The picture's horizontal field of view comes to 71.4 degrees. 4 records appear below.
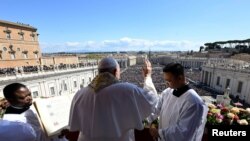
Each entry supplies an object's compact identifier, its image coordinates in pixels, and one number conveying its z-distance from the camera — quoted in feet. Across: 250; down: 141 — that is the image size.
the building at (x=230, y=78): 85.28
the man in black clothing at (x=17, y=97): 6.30
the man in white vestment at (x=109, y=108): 6.14
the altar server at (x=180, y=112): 6.46
